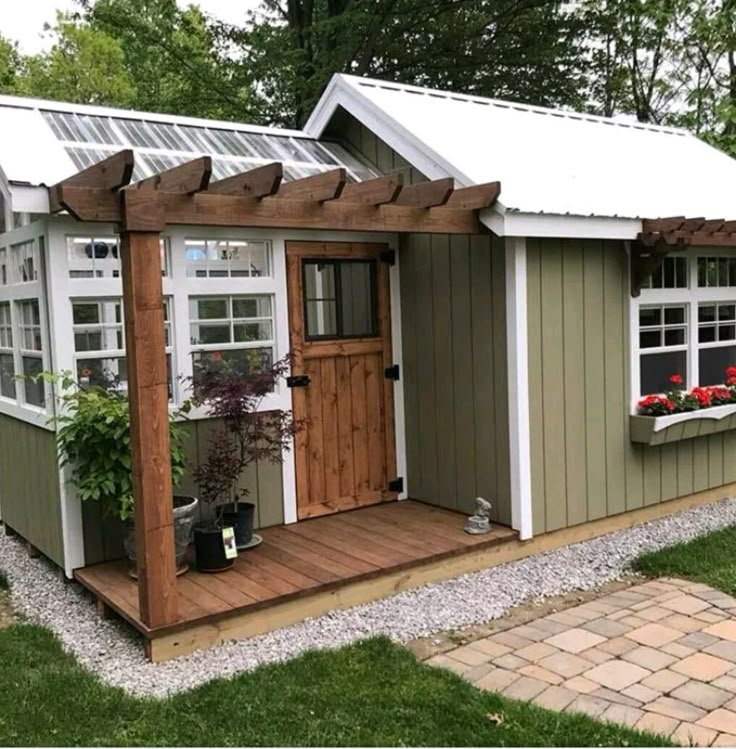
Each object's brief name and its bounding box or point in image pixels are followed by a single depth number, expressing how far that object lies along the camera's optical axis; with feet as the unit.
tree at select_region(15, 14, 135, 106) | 65.98
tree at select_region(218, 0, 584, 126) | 38.29
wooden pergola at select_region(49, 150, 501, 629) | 10.38
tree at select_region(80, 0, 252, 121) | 43.24
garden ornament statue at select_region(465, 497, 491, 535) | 15.30
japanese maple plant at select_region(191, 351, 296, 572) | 13.43
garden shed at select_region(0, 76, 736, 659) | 12.32
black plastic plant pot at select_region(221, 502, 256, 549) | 14.12
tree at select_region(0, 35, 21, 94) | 60.64
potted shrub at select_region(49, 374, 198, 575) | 12.62
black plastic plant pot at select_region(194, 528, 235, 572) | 13.16
